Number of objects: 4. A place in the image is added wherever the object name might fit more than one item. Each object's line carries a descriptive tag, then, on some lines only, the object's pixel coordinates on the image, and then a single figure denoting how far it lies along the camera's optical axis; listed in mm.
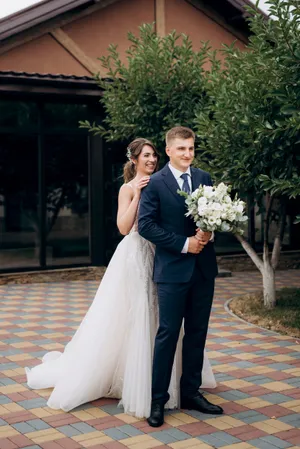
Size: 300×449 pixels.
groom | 4785
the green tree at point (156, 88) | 9961
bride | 5043
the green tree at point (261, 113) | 7199
